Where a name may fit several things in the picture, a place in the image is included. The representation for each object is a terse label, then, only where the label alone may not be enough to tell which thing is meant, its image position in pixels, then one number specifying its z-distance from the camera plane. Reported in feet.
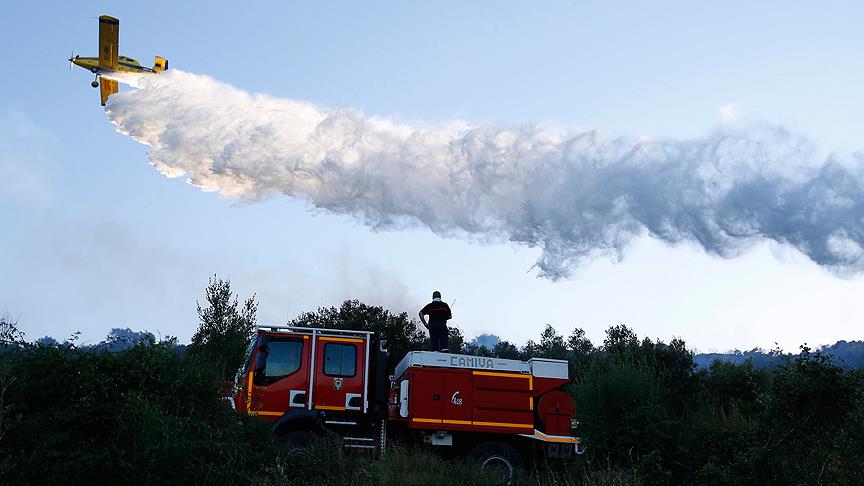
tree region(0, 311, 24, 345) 47.32
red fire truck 57.67
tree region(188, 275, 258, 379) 96.22
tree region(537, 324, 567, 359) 186.64
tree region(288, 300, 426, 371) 148.87
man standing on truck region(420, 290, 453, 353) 66.33
